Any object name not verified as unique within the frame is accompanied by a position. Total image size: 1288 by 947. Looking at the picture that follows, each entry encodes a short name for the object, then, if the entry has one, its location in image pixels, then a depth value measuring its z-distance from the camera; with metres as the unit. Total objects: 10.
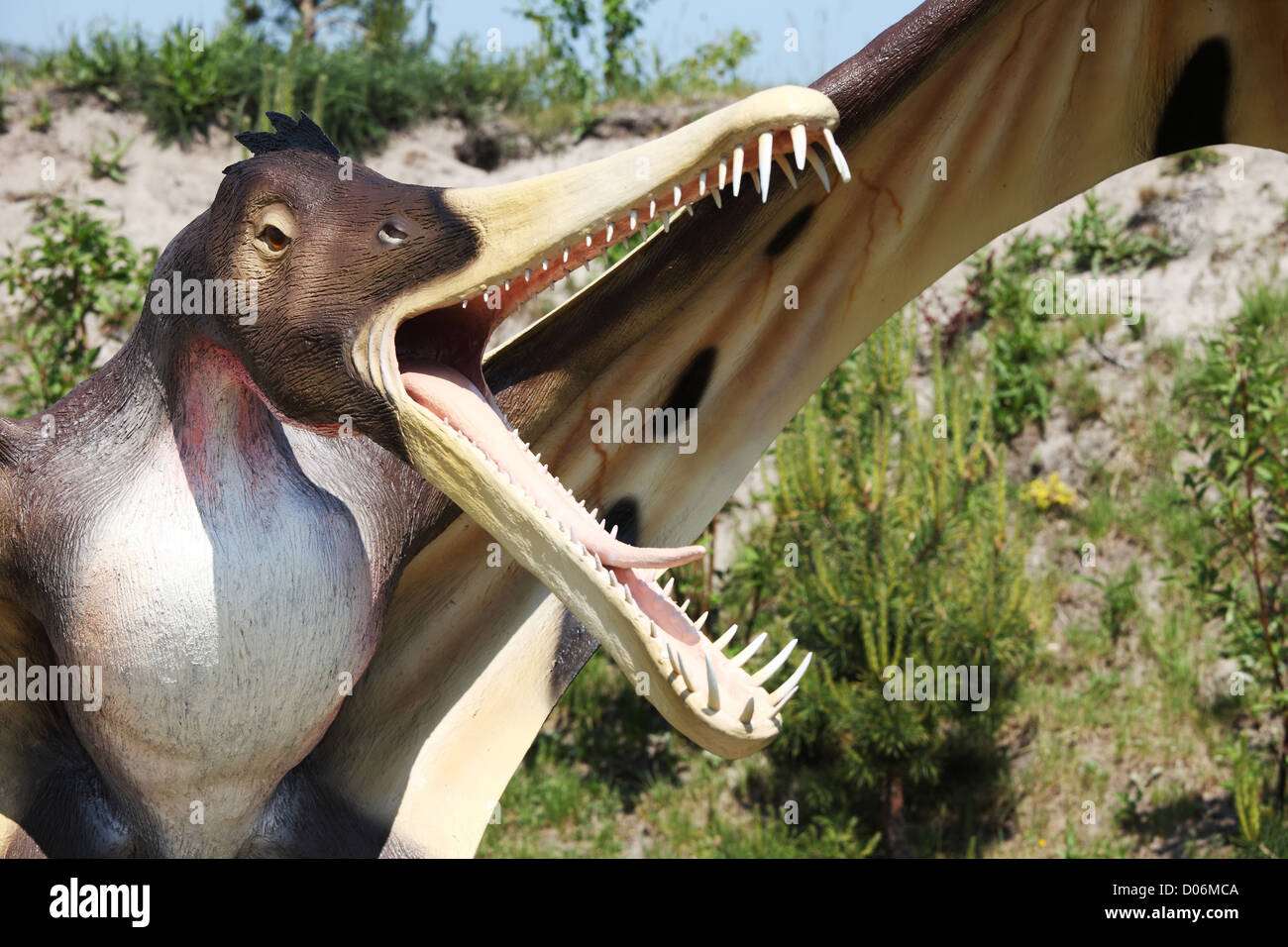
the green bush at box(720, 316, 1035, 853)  3.72
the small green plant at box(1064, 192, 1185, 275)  5.11
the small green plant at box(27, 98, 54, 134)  5.56
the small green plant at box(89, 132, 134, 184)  5.43
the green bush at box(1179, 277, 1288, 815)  3.54
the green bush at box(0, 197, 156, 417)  4.03
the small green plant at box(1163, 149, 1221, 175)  5.22
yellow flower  4.63
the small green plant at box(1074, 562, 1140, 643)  4.33
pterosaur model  1.51
